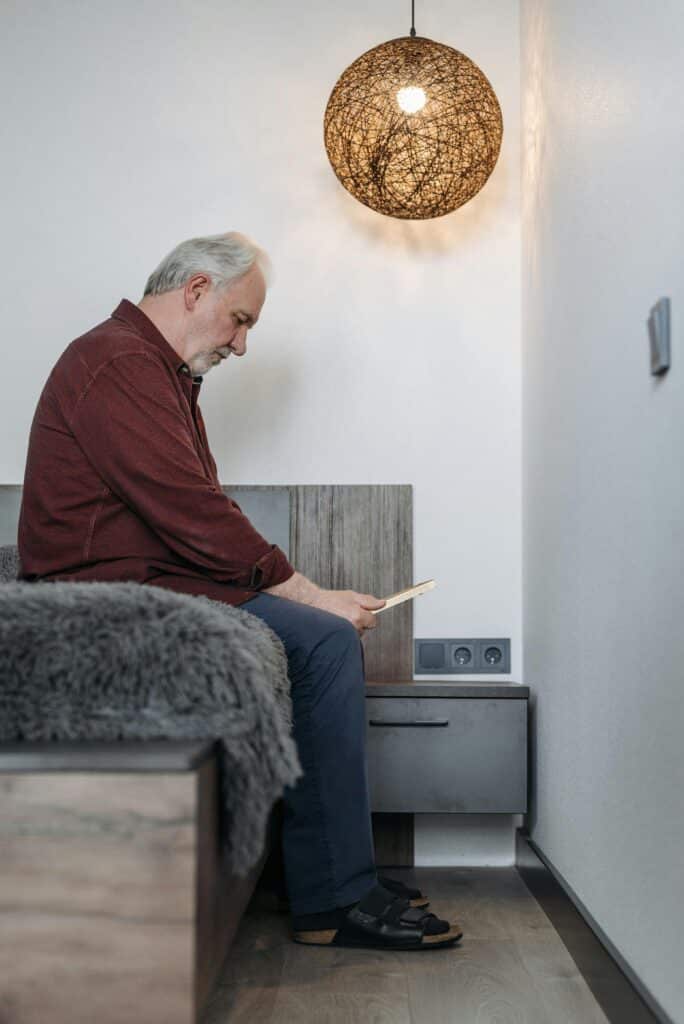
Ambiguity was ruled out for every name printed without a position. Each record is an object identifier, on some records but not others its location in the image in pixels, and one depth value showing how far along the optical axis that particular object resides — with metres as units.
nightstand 2.25
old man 1.64
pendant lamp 2.39
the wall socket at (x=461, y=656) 2.54
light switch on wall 1.27
